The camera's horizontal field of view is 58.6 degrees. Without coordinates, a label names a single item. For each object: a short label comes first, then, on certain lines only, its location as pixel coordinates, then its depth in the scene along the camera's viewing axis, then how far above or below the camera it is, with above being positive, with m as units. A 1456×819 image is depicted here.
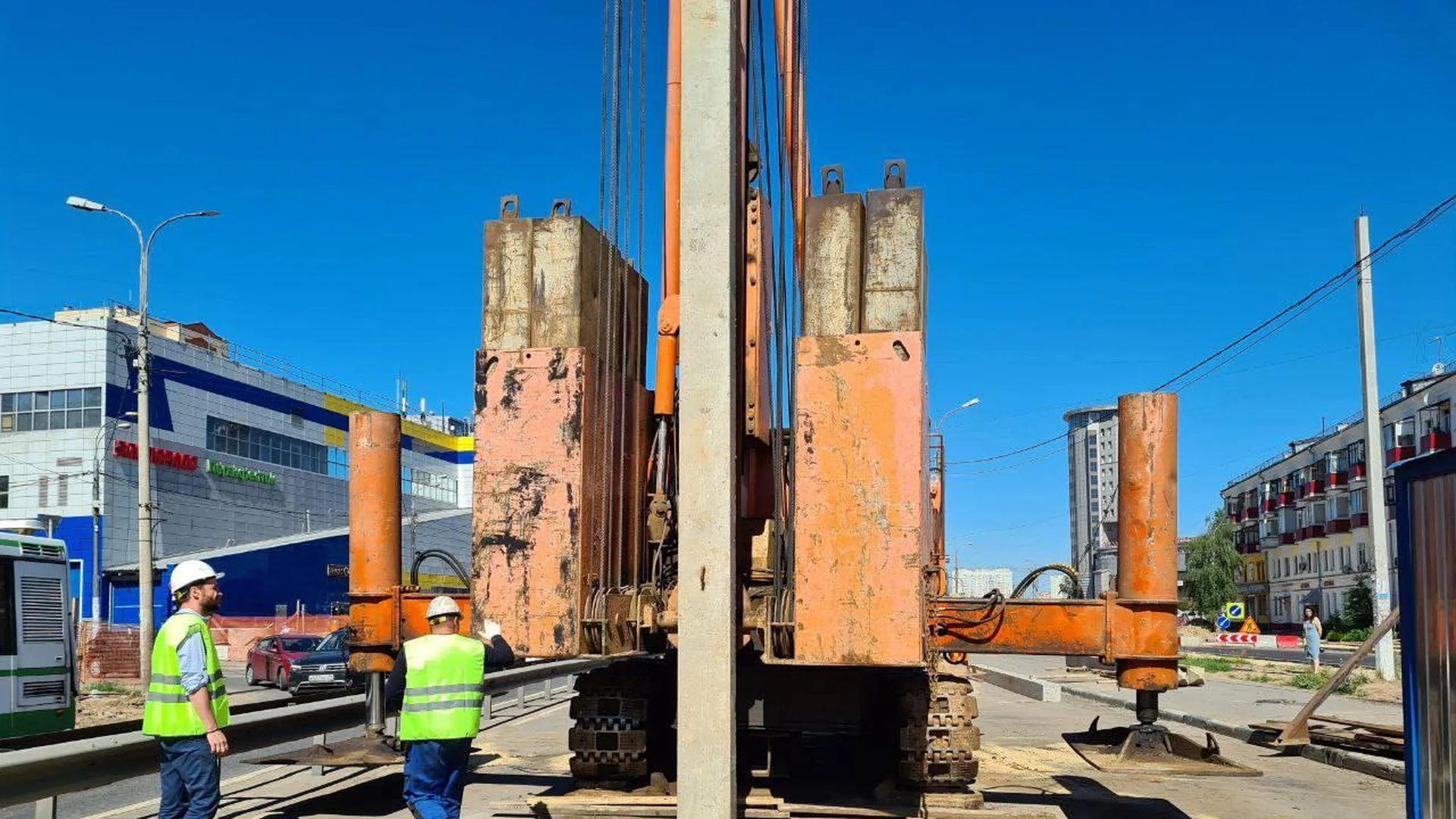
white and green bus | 13.77 -1.14
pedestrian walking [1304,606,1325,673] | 32.31 -2.71
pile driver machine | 6.00 +0.30
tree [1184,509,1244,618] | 88.12 -2.96
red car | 29.03 -2.72
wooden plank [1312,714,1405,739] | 13.22 -2.11
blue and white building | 45.94 +2.97
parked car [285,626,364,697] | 26.78 -2.82
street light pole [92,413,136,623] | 44.53 +1.63
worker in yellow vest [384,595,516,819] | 6.50 -0.89
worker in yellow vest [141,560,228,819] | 6.22 -0.87
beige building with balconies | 71.94 +1.23
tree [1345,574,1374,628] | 70.38 -4.48
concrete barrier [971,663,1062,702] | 23.89 -3.22
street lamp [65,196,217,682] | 25.75 +1.38
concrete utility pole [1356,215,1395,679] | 24.48 +1.54
